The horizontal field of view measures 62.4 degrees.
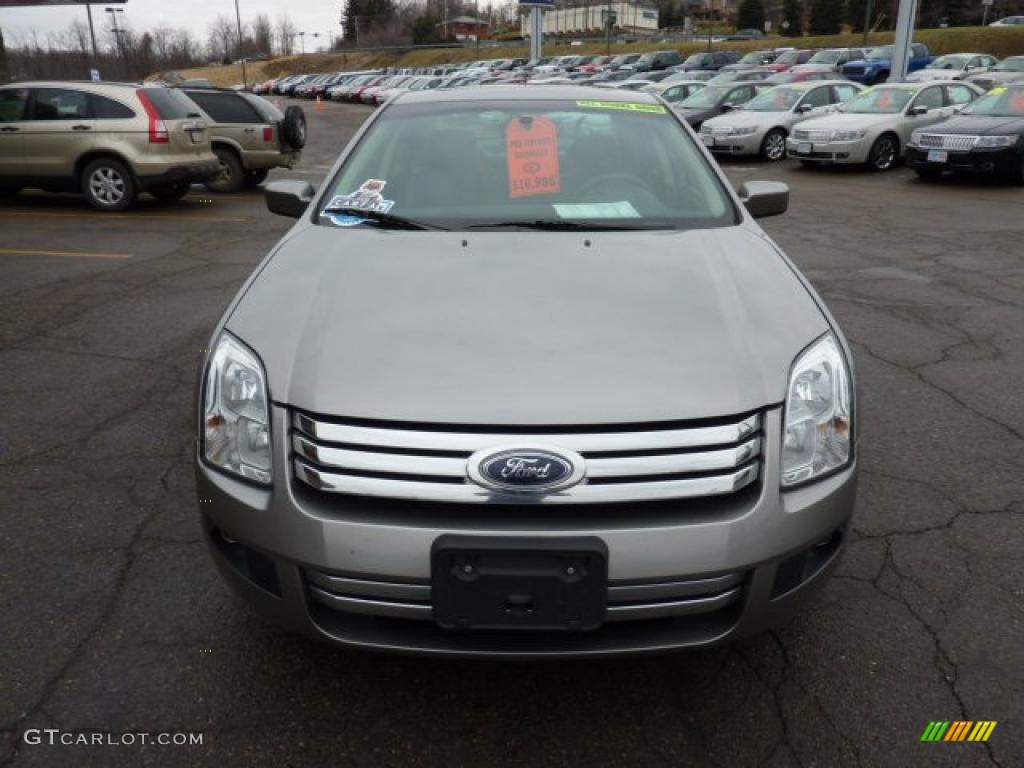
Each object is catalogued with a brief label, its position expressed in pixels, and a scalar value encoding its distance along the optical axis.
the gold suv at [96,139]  10.45
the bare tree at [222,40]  112.66
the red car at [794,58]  38.57
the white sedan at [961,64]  26.69
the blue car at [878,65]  32.38
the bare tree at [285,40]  122.25
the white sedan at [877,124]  14.20
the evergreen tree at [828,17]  64.25
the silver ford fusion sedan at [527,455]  1.90
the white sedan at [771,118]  16.14
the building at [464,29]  100.44
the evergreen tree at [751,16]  76.00
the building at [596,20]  97.12
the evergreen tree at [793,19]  69.31
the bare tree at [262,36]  116.62
